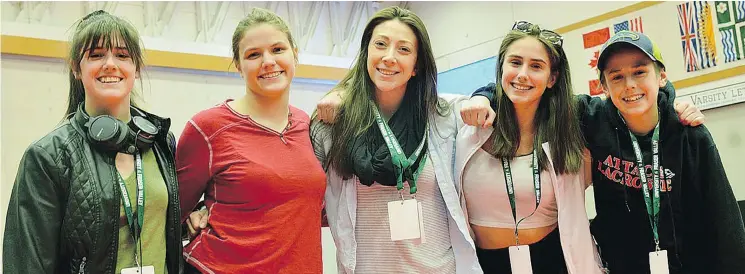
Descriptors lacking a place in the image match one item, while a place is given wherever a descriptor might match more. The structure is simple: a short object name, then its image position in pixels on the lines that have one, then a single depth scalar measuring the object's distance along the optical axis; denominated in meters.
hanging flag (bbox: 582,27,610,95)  5.10
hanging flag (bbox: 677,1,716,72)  4.53
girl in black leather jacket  2.01
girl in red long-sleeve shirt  2.40
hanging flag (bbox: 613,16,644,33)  4.90
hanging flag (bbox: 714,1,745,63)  4.38
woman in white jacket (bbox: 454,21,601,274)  2.74
